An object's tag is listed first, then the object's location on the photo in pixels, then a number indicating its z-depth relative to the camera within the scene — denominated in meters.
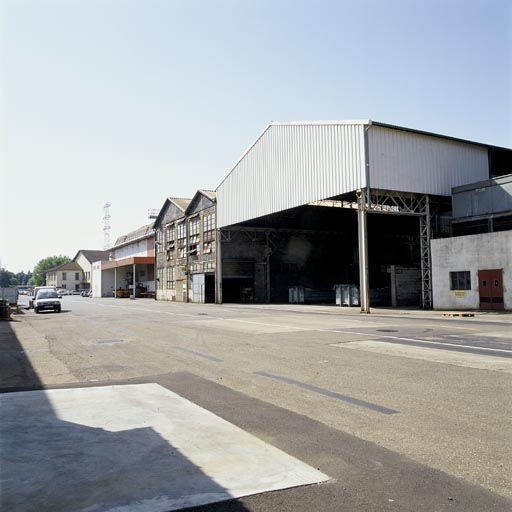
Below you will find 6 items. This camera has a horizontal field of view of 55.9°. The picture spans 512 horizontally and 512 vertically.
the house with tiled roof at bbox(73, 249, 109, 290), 125.56
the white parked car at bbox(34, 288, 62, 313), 33.88
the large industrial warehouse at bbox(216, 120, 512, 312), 28.39
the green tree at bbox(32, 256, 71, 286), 160.12
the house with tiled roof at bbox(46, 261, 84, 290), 130.38
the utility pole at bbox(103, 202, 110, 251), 139.88
